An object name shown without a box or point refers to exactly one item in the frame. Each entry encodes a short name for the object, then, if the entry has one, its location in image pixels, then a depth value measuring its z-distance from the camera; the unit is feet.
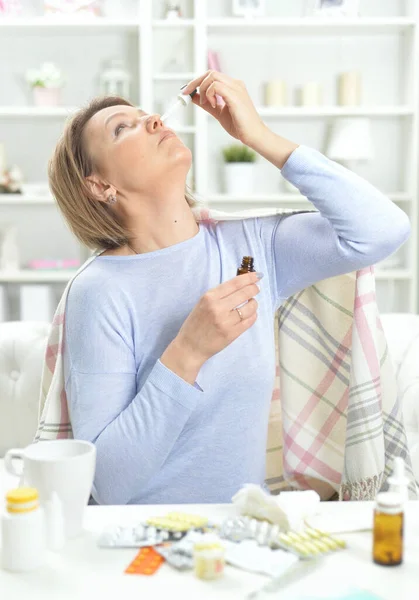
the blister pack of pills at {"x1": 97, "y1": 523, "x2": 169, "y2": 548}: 4.45
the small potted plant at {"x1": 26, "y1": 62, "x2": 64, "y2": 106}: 15.32
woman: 5.48
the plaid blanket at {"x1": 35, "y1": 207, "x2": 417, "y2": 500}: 6.07
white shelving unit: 15.10
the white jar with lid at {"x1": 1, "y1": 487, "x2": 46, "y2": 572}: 4.28
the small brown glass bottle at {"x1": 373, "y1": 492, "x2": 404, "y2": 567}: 4.31
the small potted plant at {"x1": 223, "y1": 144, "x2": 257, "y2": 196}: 15.55
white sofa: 6.78
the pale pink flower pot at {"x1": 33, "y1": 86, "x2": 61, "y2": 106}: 15.41
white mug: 4.47
